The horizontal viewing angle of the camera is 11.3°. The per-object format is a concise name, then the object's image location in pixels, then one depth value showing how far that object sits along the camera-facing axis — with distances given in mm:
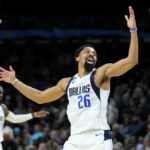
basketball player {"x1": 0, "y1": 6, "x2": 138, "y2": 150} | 9150
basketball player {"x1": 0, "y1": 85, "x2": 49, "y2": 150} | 13669
